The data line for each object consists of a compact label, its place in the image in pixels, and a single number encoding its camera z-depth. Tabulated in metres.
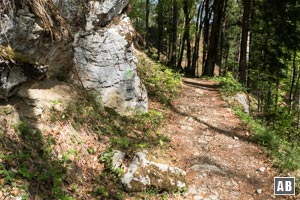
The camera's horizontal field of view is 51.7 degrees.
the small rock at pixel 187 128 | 7.97
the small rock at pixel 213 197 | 5.45
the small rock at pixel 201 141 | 7.38
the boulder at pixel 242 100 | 10.16
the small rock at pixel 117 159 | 5.48
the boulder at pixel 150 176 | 5.26
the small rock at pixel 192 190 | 5.52
